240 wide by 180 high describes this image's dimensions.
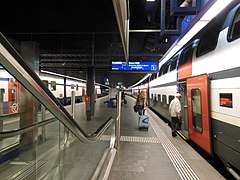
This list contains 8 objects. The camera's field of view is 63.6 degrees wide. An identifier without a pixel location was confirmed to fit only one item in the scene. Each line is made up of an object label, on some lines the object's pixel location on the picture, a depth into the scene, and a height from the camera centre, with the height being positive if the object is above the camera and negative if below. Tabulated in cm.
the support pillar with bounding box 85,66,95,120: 1008 +38
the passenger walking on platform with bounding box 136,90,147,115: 764 -25
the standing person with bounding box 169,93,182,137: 576 -50
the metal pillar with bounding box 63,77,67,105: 1281 +45
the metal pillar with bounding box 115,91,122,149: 466 -73
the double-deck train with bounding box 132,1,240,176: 291 +18
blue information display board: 937 +147
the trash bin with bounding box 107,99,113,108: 1727 -63
